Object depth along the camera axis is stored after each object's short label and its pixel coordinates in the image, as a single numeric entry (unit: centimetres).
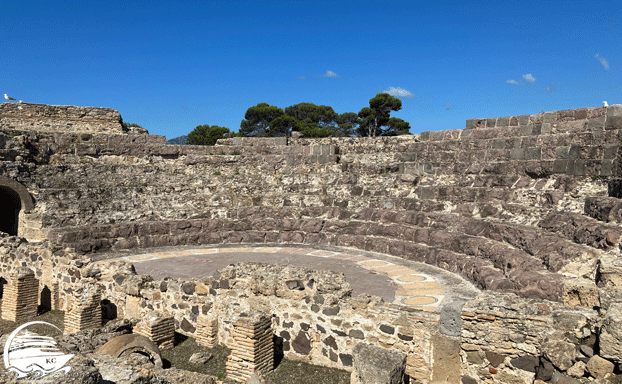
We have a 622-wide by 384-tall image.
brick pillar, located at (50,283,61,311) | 928
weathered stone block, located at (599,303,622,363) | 389
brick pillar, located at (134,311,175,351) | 678
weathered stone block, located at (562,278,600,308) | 556
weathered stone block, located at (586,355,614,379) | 399
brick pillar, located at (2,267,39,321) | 880
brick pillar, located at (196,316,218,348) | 695
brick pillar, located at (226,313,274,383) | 579
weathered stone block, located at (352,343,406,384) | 477
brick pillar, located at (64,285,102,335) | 779
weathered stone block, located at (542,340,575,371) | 432
